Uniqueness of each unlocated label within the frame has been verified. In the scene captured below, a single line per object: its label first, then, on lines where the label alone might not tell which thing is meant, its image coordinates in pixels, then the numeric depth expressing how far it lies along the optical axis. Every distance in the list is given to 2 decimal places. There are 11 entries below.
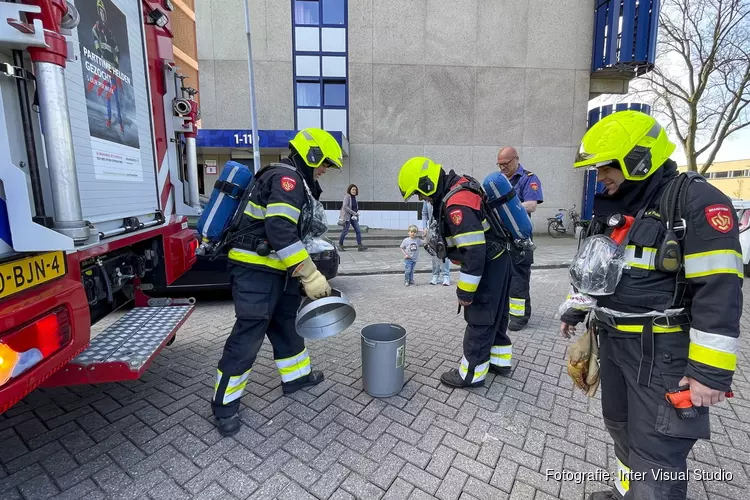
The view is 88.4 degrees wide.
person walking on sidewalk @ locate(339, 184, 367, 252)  10.22
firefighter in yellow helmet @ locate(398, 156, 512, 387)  2.72
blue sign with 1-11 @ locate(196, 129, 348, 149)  12.17
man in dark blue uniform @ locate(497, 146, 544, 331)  4.30
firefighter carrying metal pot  2.39
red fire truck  1.39
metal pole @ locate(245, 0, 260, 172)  11.38
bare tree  15.57
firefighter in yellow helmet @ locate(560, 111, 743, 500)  1.37
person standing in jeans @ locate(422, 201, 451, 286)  6.90
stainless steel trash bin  2.89
